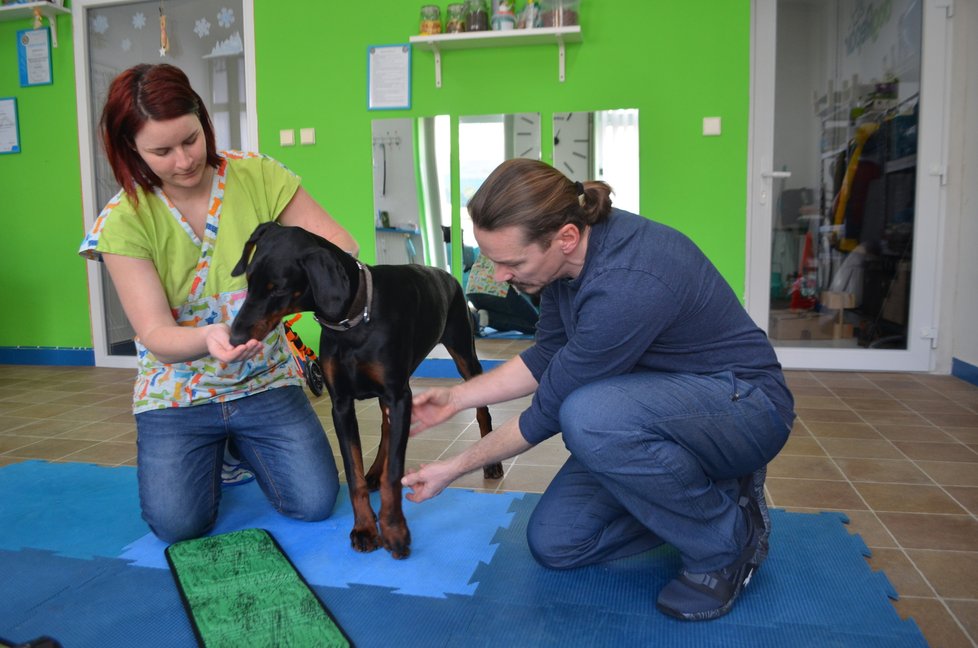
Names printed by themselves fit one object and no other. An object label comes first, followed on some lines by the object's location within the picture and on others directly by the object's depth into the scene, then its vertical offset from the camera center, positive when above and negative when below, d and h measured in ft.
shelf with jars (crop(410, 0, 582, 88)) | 13.51 +3.73
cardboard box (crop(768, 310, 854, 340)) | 14.51 -2.00
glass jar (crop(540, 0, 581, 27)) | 13.51 +4.06
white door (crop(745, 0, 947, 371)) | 13.64 +0.91
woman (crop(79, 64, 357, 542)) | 5.99 -0.63
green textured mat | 5.01 -2.79
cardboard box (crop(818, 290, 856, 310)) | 14.43 -1.46
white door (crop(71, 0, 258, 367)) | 15.97 +3.90
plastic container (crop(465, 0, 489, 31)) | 13.80 +4.11
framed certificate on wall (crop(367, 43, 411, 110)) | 14.69 +3.16
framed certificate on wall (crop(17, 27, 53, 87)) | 16.43 +4.08
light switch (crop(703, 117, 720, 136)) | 13.73 +1.96
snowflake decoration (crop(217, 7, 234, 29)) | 15.78 +4.70
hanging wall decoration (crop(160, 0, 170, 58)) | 16.05 +4.29
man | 4.94 -1.12
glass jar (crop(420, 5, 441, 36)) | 14.06 +4.12
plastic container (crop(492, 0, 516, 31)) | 13.67 +4.04
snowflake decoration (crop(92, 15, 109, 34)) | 16.42 +4.76
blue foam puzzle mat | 5.01 -2.80
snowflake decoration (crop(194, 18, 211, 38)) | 15.99 +4.56
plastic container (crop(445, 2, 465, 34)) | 13.94 +4.11
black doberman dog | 5.66 -0.79
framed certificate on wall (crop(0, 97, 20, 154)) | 16.90 +2.52
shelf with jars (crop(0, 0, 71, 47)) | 15.79 +4.96
